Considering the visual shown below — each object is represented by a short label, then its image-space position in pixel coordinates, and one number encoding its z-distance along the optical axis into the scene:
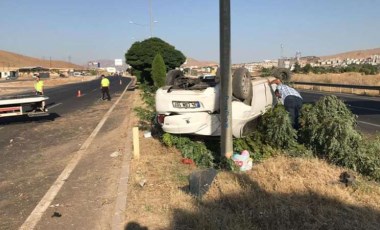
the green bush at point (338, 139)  7.12
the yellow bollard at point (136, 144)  8.70
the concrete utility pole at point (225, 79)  7.17
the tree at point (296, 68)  84.09
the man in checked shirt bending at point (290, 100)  8.66
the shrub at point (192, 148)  8.10
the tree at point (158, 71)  27.78
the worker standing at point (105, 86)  29.37
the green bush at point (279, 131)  7.89
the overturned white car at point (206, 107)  8.20
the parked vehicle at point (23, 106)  15.75
